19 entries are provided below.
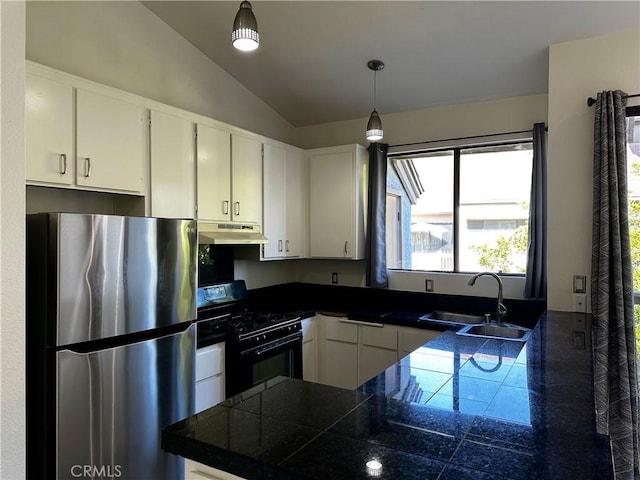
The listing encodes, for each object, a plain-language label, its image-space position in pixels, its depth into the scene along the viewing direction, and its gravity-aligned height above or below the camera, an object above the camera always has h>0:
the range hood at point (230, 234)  2.88 +0.01
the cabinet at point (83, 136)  2.01 +0.52
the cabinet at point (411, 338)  3.21 -0.78
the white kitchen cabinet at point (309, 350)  3.56 -0.98
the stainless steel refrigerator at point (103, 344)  1.82 -0.52
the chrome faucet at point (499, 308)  3.04 -0.52
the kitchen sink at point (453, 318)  3.35 -0.65
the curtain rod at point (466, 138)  3.30 +0.82
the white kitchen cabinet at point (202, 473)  1.03 -0.59
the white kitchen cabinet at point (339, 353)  3.57 -1.01
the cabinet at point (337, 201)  3.76 +0.32
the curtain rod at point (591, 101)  2.55 +0.82
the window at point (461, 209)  3.38 +0.24
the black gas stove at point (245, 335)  2.78 -0.69
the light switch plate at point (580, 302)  2.65 -0.41
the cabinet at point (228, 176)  2.94 +0.44
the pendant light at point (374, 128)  2.62 +0.67
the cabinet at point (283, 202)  3.54 +0.30
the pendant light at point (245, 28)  1.68 +0.83
